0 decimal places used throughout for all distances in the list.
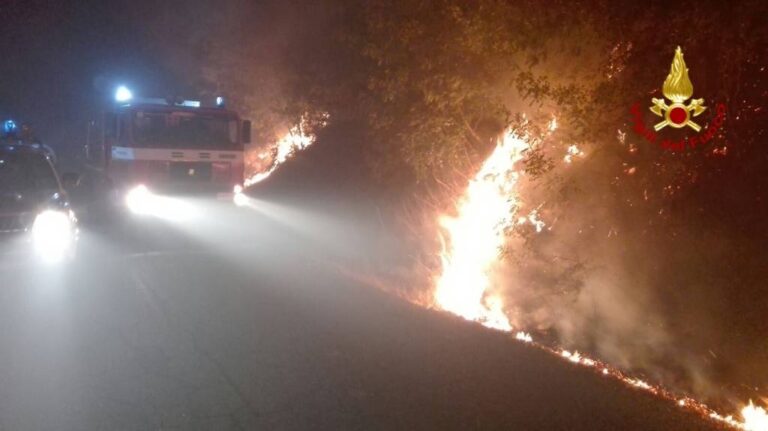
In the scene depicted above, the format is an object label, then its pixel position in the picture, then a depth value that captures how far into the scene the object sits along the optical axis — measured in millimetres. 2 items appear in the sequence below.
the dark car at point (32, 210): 10133
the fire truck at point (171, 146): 16875
